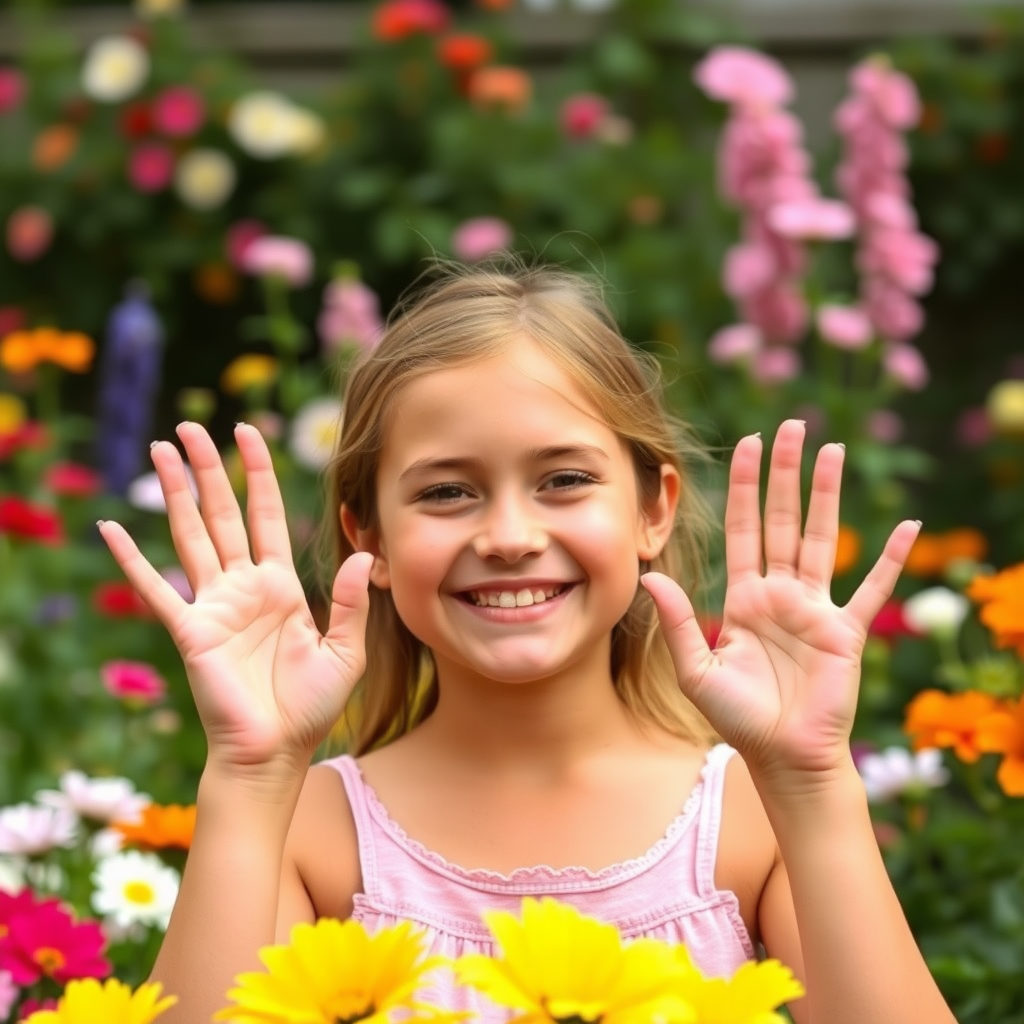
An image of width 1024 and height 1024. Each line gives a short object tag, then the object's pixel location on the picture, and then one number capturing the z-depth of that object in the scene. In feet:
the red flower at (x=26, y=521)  7.82
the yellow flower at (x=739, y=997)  2.75
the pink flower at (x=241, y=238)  12.14
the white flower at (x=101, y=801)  5.56
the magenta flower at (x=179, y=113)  12.46
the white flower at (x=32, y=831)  5.44
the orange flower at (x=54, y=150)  12.58
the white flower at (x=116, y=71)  12.70
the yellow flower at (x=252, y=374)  8.82
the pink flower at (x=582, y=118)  11.48
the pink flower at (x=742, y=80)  9.67
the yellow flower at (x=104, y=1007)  3.00
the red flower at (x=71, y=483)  8.83
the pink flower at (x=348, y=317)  10.07
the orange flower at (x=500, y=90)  11.69
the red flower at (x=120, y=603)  8.41
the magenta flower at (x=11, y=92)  12.85
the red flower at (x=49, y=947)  4.42
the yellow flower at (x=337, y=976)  2.83
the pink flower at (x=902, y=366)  9.71
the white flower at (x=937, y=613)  7.22
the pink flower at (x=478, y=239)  10.90
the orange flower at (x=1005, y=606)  5.00
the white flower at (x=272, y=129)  12.21
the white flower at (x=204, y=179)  12.54
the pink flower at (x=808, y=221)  9.18
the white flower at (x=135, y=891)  5.23
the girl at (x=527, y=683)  4.09
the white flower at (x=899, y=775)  6.18
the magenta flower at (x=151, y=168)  12.52
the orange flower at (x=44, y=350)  8.84
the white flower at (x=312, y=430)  9.52
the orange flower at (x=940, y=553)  9.55
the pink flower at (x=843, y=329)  9.39
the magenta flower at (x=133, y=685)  6.94
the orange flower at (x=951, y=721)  5.17
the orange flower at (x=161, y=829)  5.10
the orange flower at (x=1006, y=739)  4.90
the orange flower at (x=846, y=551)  8.15
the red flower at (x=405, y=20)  12.14
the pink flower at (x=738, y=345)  9.67
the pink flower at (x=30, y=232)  12.45
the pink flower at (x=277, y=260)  9.97
